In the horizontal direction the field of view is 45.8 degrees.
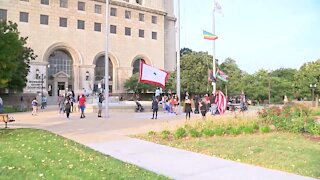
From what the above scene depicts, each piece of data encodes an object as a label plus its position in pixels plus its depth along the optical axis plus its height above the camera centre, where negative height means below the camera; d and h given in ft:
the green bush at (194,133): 48.46 -4.13
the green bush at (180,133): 47.55 -4.08
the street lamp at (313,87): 222.89 +8.07
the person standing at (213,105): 94.50 -1.20
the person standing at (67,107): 89.25 -1.39
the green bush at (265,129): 52.70 -3.97
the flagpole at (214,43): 111.34 +16.99
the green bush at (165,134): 47.55 -4.27
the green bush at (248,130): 51.93 -4.03
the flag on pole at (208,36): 106.01 +18.27
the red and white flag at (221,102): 80.22 -0.28
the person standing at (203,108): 75.82 -1.49
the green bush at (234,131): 51.10 -4.12
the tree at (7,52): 51.93 +6.96
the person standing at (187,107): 81.17 -1.33
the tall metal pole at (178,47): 100.33 +14.69
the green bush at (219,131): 49.97 -4.04
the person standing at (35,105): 100.08 -1.13
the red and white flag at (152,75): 79.16 +5.62
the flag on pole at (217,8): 111.04 +27.21
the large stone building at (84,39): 202.69 +37.24
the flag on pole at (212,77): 109.38 +6.87
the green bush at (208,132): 49.13 -4.11
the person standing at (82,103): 88.72 -0.46
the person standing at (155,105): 86.02 -0.94
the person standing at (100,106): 93.36 -1.37
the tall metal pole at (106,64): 89.70 +8.90
